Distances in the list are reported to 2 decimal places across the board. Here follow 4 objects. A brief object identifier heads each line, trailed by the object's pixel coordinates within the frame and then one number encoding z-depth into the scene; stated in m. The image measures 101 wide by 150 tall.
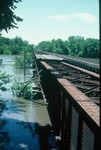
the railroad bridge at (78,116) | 3.83
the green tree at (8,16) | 10.44
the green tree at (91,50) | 93.81
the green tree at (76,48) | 96.34
